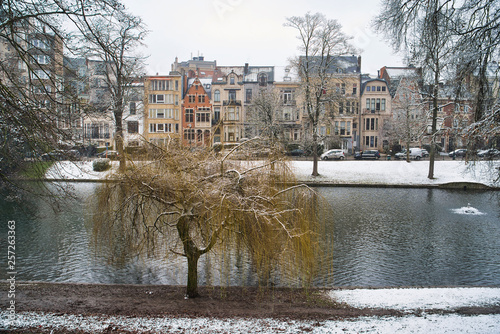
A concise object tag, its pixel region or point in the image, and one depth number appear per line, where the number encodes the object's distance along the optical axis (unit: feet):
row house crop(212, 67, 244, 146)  187.32
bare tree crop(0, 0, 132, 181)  21.77
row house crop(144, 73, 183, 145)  186.39
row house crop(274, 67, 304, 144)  184.65
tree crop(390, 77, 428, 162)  103.40
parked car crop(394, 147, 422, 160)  148.56
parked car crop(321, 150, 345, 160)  148.46
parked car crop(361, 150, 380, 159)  150.10
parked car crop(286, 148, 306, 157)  158.20
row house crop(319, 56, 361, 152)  177.17
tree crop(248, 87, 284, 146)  136.98
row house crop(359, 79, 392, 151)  190.80
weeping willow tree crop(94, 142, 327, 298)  28.96
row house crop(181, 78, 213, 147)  187.52
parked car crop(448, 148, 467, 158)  144.49
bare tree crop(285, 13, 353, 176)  117.70
